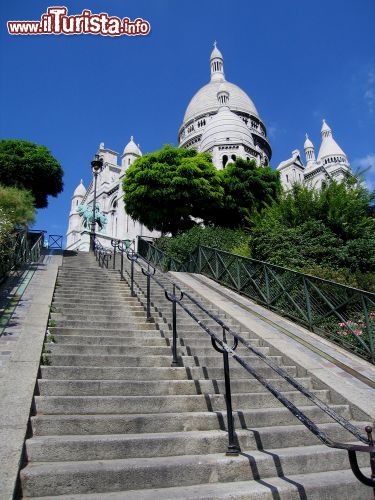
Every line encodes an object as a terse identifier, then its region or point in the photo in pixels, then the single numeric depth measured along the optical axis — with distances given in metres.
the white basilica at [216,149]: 46.56
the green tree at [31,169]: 20.61
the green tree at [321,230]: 12.31
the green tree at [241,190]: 26.55
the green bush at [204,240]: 17.05
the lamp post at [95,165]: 18.89
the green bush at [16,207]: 13.01
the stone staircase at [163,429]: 3.21
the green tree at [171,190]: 23.86
